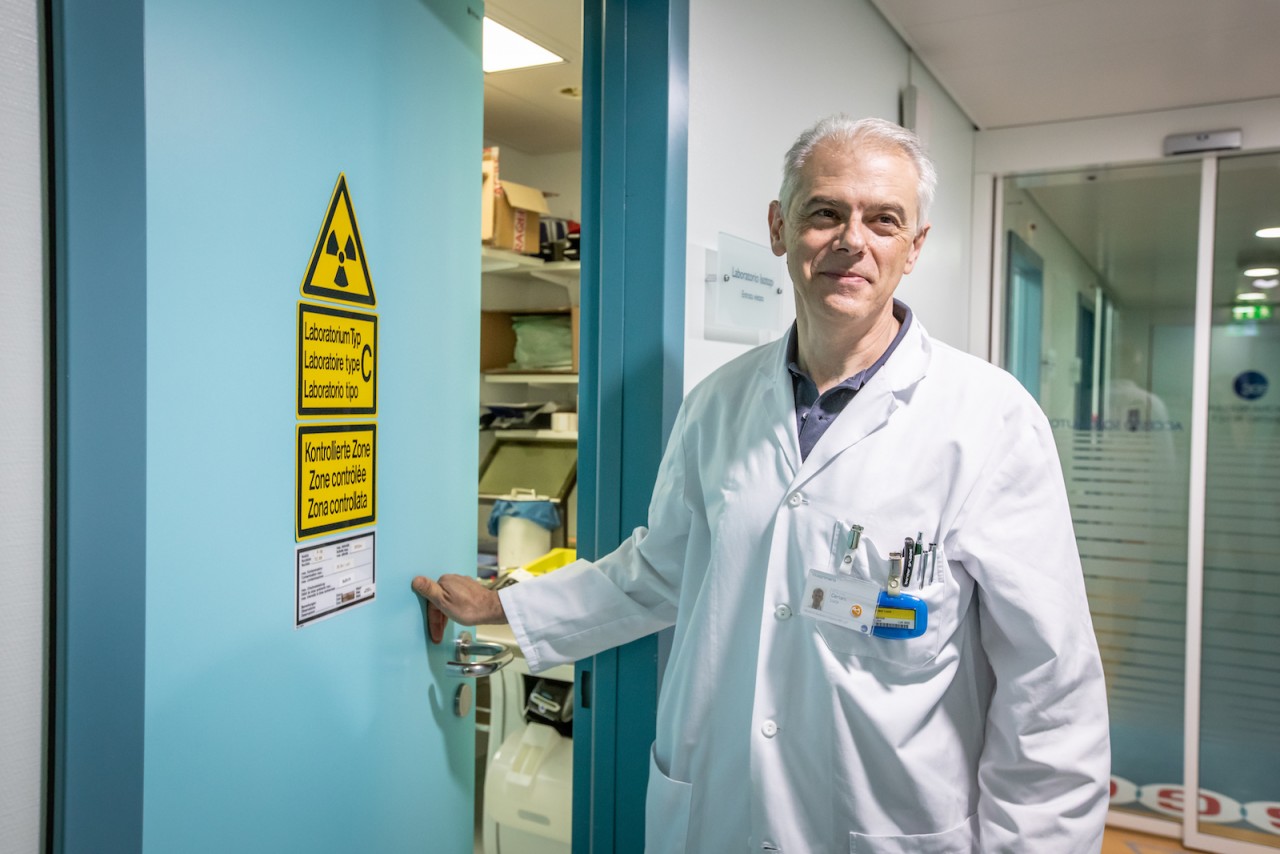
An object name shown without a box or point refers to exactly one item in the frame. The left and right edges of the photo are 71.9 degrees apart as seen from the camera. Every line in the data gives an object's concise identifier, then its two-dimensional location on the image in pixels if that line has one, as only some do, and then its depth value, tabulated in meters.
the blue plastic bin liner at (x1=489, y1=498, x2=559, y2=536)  3.02
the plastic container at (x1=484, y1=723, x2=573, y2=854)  2.42
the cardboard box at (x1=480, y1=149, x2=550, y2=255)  2.94
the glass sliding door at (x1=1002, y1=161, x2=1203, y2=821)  3.27
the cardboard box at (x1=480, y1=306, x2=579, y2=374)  3.50
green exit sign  3.14
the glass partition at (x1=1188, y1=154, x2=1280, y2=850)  3.13
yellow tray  2.57
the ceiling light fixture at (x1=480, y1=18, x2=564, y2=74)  2.71
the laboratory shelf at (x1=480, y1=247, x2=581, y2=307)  3.13
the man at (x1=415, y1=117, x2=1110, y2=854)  1.15
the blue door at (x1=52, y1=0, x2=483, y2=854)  0.81
